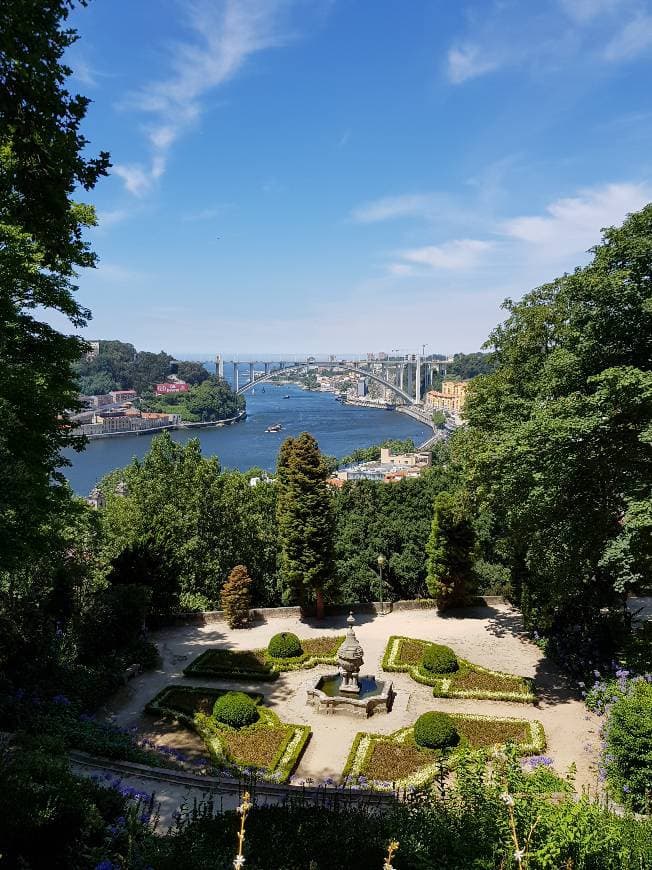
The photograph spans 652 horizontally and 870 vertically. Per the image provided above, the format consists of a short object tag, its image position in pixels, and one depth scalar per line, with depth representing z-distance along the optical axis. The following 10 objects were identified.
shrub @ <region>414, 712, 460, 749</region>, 11.96
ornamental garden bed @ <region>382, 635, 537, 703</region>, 14.43
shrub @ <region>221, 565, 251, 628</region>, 19.80
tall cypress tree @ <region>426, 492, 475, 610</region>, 20.89
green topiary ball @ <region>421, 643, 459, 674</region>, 15.66
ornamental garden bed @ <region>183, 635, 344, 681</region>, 16.11
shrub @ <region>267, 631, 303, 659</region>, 17.03
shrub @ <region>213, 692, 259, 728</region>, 13.22
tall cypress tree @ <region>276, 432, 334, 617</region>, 20.09
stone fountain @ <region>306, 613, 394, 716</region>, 14.07
